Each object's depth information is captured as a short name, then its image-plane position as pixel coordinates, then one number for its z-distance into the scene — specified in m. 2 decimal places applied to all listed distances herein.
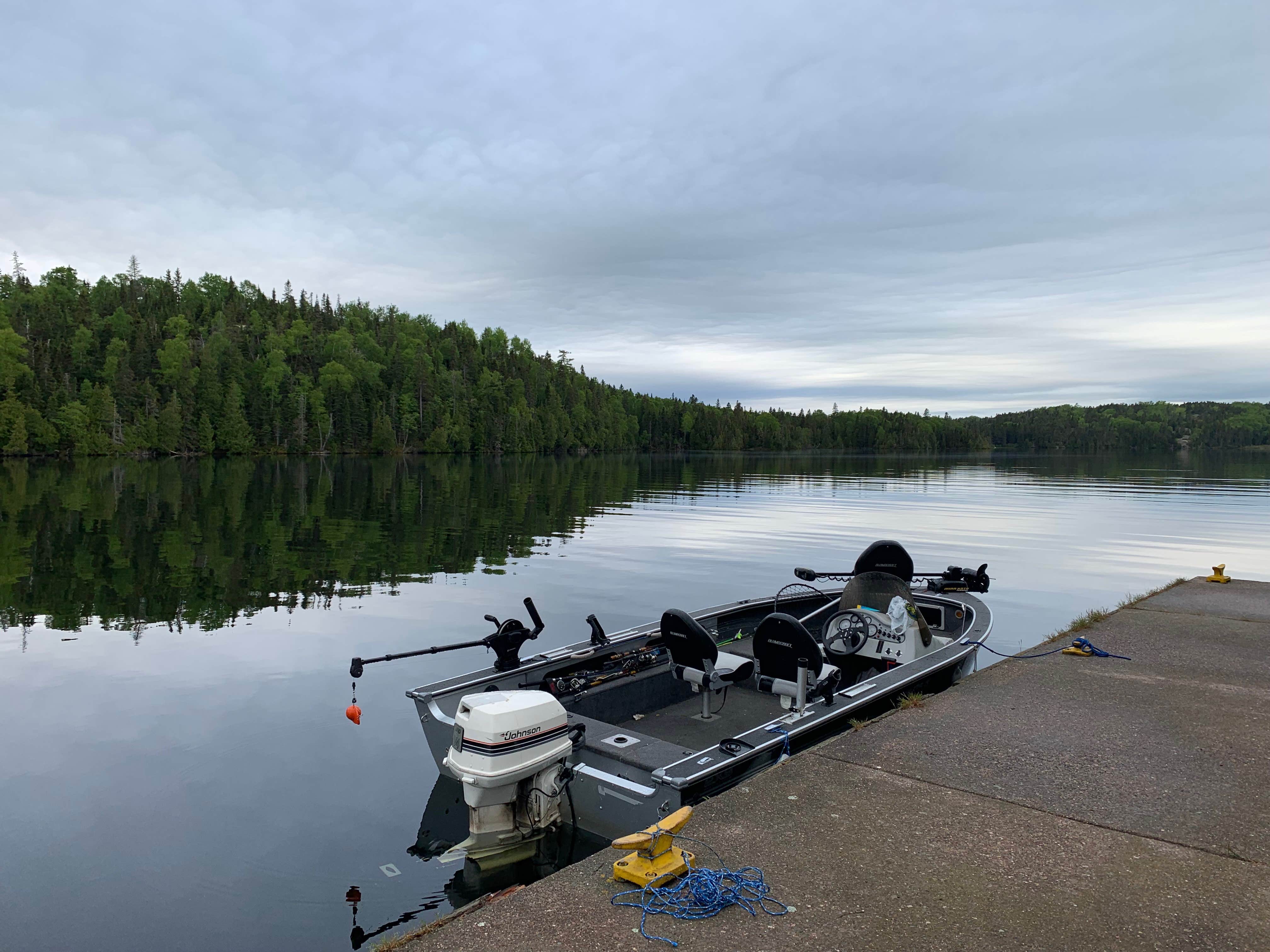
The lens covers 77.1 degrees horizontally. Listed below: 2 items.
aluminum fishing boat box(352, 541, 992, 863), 5.35
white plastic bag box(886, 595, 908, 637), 8.83
